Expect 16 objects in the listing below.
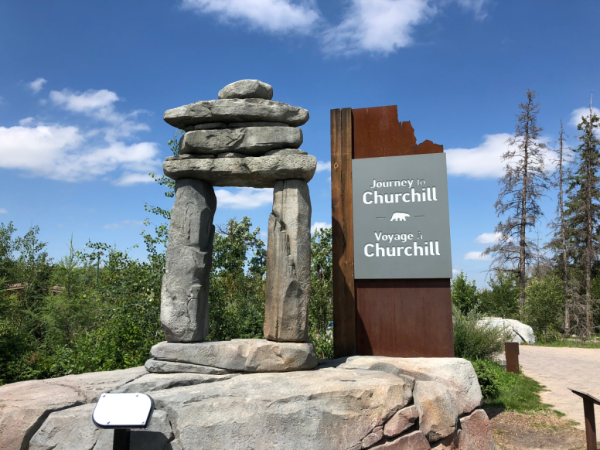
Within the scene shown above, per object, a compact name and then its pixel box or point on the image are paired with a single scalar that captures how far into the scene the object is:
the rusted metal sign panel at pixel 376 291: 5.86
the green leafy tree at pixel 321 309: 8.02
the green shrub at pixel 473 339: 9.83
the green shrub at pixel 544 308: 19.36
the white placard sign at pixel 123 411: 2.84
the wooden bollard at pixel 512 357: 9.92
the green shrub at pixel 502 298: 22.62
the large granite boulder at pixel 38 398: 3.67
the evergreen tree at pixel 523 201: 22.62
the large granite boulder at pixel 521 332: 17.62
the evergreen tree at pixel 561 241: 23.77
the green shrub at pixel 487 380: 8.08
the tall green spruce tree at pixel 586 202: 23.67
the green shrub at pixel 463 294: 19.77
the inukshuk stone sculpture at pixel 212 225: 4.71
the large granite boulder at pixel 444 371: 5.04
